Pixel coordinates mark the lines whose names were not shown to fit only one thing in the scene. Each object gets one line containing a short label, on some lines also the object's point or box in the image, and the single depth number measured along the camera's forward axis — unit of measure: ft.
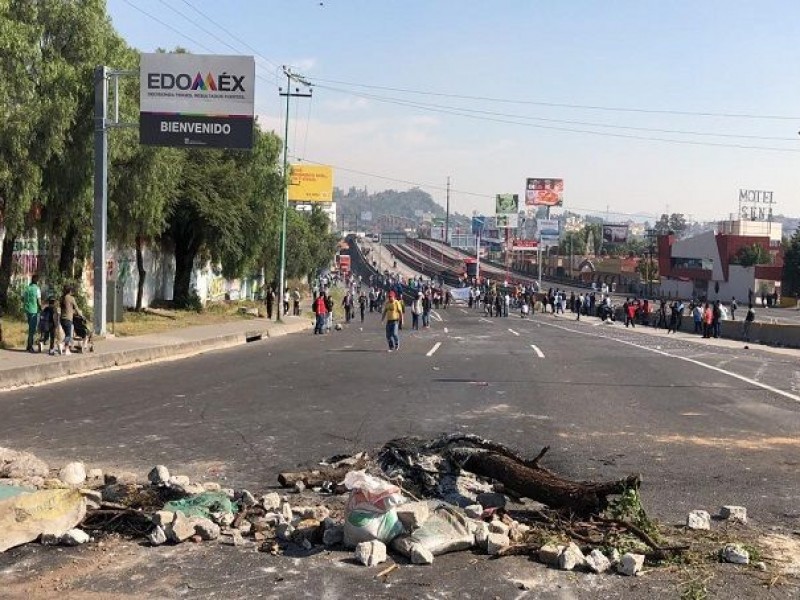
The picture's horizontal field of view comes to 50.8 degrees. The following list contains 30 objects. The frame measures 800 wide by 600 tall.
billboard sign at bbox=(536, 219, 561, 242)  419.54
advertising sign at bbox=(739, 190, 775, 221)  499.51
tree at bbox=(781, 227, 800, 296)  282.77
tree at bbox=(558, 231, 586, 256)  628.28
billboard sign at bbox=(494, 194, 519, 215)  460.55
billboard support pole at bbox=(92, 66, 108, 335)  71.92
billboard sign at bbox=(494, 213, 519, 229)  453.58
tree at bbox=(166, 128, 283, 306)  121.60
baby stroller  63.26
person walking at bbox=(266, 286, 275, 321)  143.22
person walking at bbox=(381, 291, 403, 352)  78.07
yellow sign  232.53
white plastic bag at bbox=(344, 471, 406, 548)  19.92
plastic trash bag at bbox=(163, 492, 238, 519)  21.60
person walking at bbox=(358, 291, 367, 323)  157.38
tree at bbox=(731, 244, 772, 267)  313.94
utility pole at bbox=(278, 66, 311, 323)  142.03
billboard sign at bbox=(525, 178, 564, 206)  419.95
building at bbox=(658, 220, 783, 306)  301.43
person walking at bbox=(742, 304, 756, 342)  119.55
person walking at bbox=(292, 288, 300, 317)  161.03
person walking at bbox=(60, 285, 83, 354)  60.39
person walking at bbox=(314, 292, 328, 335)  112.06
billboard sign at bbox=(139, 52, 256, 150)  72.79
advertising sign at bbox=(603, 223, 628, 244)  554.87
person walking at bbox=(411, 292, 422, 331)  122.31
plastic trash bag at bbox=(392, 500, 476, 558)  19.67
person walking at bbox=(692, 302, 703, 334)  130.52
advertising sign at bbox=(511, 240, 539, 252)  454.40
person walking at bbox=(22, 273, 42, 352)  60.95
